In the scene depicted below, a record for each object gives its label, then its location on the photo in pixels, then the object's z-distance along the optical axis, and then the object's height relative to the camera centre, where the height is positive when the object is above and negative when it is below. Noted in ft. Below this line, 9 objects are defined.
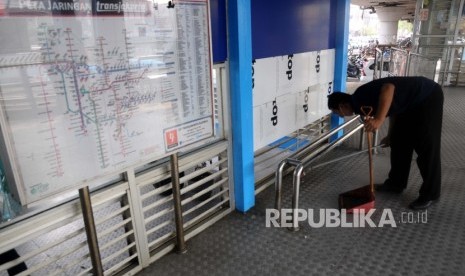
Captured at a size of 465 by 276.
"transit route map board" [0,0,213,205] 4.58 -0.68
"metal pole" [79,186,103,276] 5.73 -3.19
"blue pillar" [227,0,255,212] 7.95 -1.52
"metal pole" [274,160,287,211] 8.11 -3.53
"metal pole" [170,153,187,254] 7.18 -3.55
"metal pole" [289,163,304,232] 7.86 -3.75
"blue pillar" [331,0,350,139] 12.99 -0.45
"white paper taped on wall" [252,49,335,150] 9.66 -1.84
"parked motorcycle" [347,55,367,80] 36.40 -3.99
